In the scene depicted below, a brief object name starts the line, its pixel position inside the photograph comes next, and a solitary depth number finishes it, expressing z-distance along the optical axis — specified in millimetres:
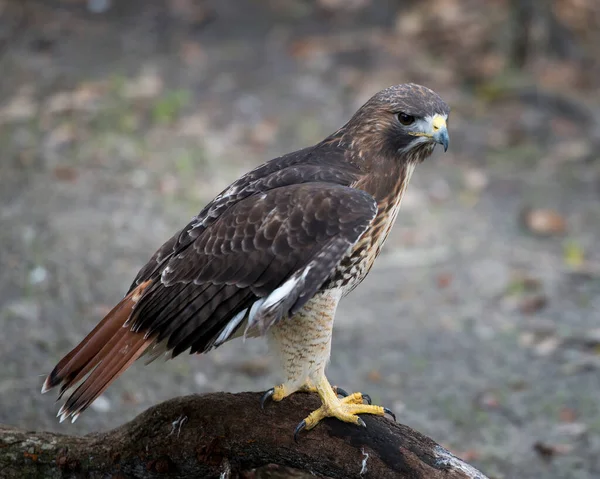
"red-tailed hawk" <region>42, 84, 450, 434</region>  7020
